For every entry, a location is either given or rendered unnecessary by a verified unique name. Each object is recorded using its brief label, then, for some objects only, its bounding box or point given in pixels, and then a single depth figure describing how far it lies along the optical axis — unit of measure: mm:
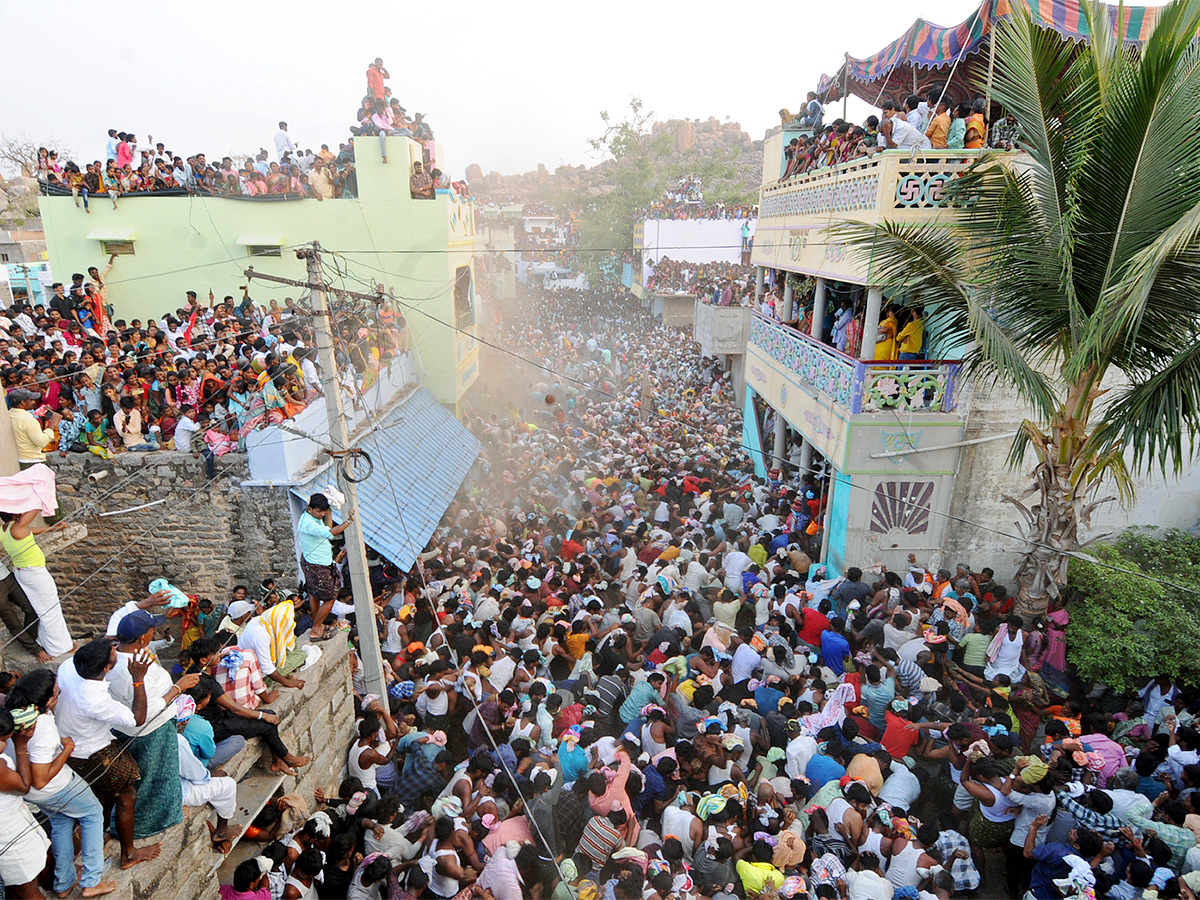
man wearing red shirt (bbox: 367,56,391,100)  14578
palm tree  5562
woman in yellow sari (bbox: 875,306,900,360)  9602
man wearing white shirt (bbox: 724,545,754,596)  9266
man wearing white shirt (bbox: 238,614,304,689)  5566
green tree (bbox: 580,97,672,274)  44438
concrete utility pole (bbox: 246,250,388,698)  6551
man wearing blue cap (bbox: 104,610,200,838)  4125
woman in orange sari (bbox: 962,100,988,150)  8266
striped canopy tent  7742
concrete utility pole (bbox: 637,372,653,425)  18141
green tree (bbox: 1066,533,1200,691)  6875
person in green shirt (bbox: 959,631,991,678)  7316
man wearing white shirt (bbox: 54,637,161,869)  3832
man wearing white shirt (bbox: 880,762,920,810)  5699
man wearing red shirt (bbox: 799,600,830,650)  8000
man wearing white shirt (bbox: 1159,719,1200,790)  5598
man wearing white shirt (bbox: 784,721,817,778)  5910
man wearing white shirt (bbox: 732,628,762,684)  7195
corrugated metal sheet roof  9898
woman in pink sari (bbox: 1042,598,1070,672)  7453
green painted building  14820
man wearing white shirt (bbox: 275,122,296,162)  15000
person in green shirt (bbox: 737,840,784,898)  4879
